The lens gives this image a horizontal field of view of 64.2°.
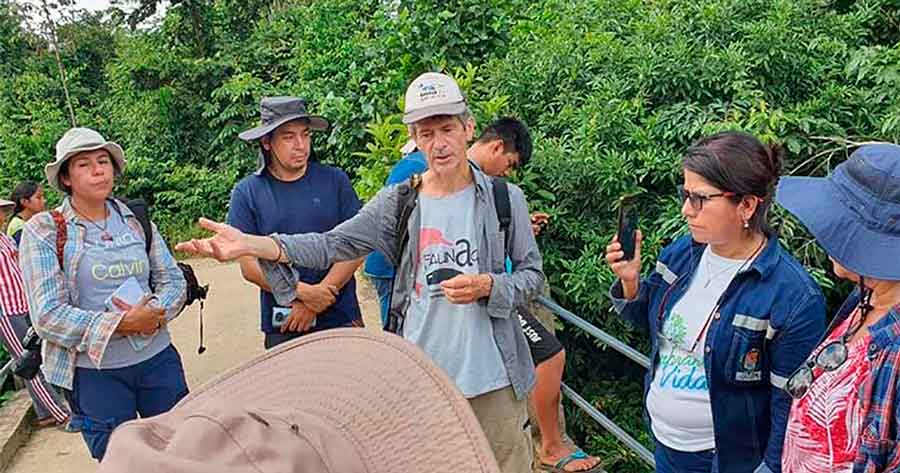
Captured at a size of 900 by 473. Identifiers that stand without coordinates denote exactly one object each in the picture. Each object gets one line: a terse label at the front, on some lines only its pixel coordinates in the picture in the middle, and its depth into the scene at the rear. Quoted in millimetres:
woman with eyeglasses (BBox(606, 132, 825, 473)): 1734
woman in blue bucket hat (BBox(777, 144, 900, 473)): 1309
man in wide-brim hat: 2879
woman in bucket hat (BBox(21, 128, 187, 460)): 2586
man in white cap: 2225
